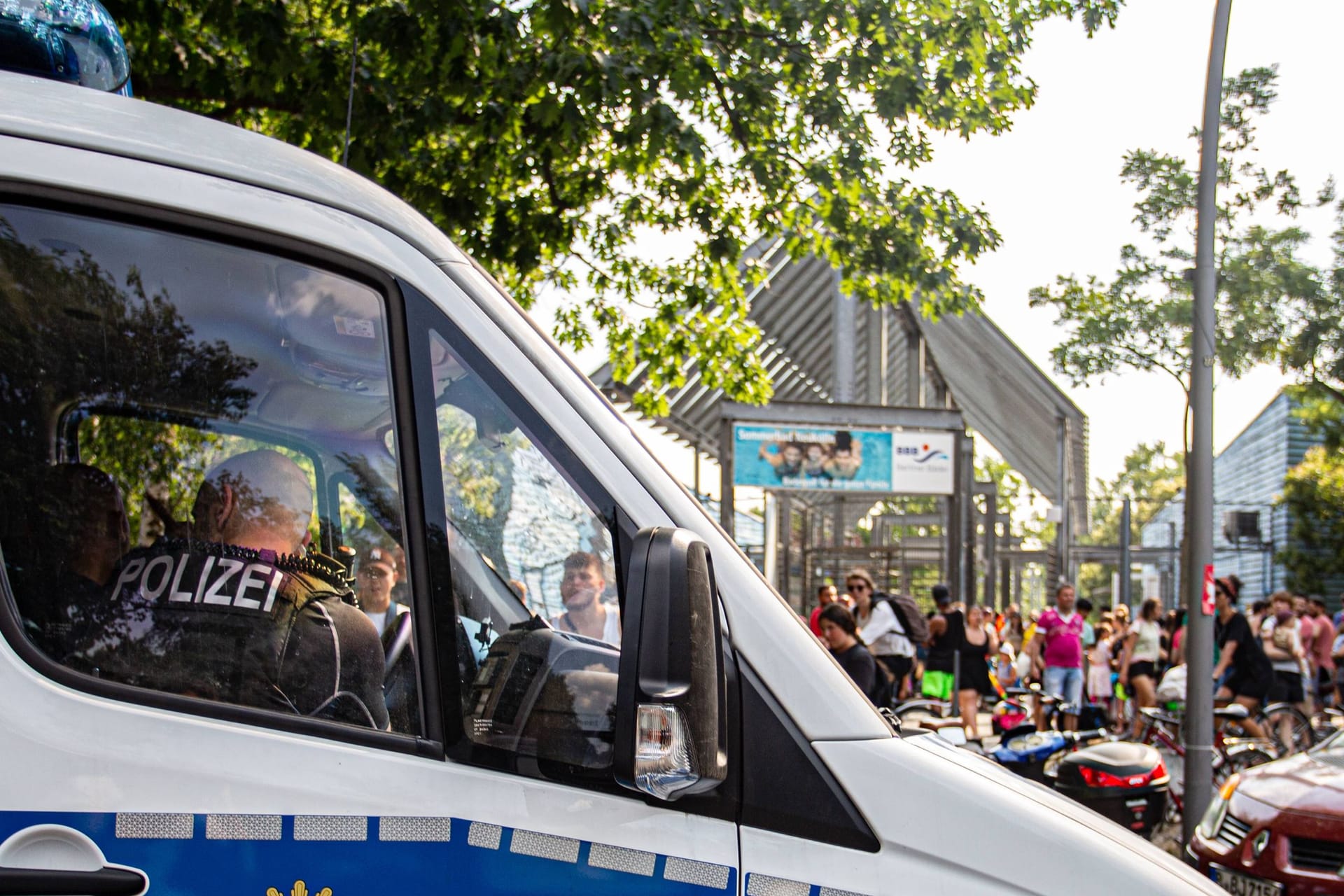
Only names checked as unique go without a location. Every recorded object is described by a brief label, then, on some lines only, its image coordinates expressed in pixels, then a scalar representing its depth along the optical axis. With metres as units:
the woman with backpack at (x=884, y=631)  13.25
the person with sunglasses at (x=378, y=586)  2.11
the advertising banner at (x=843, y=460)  15.88
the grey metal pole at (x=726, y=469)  15.74
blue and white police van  1.92
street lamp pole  9.79
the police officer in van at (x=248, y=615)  2.02
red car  6.45
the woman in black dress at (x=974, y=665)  13.49
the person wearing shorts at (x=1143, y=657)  14.51
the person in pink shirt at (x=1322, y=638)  16.53
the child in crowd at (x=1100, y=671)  16.59
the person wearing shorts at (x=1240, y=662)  11.63
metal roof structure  25.39
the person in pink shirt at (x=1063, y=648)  14.05
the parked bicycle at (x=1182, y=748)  10.50
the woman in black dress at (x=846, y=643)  9.09
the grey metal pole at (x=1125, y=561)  19.78
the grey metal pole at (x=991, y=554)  23.59
